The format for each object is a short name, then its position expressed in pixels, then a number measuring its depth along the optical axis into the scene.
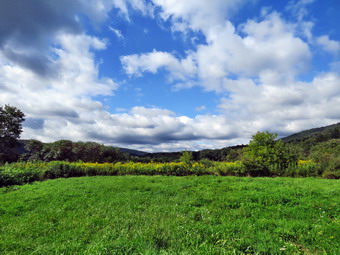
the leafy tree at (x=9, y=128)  27.17
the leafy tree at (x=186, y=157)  15.85
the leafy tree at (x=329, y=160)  11.82
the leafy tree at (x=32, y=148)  21.90
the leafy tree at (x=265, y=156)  12.81
